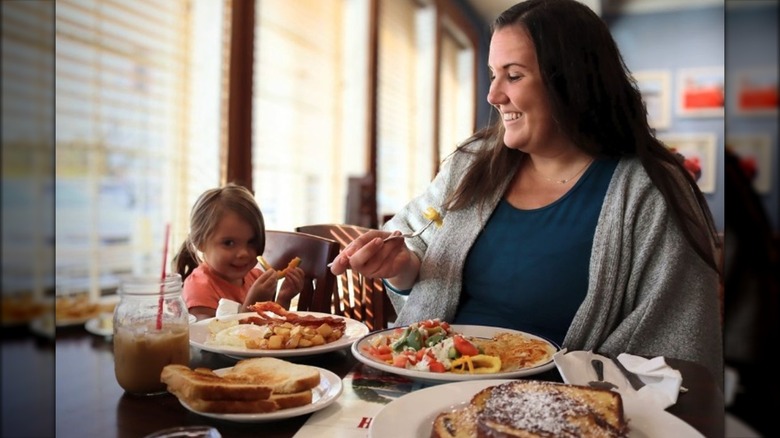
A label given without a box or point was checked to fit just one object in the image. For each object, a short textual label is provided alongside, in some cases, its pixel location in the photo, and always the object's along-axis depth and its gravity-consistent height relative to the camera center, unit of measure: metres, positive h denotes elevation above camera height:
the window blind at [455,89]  1.49 +0.43
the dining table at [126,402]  0.47 -0.17
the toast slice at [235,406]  0.46 -0.15
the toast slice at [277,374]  0.49 -0.15
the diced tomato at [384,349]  0.64 -0.15
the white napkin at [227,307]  0.82 -0.14
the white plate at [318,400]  0.45 -0.16
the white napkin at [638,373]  0.50 -0.15
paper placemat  0.46 -0.17
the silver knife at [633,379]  0.55 -0.16
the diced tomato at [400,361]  0.60 -0.15
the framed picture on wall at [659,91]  3.11 +0.71
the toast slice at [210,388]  0.46 -0.14
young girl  0.88 -0.07
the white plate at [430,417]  0.42 -0.16
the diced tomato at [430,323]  0.69 -0.13
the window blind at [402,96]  2.66 +0.61
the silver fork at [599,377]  0.52 -0.15
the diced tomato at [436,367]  0.59 -0.16
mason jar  0.54 -0.11
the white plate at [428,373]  0.56 -0.15
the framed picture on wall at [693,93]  3.04 +0.70
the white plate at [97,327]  0.69 -0.14
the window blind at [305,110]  1.85 +0.43
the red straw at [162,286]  0.53 -0.07
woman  0.86 -0.01
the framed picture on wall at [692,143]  2.41 +0.38
